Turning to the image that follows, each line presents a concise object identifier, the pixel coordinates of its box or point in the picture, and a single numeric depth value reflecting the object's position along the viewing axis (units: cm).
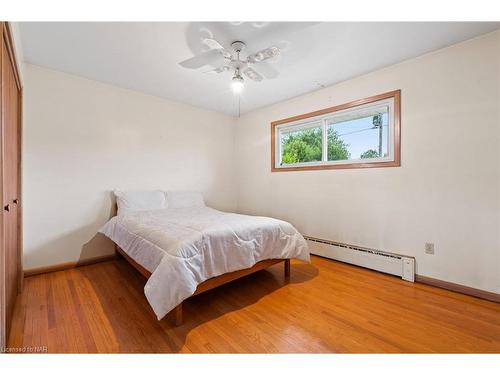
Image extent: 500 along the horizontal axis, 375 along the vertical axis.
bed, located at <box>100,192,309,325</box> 152
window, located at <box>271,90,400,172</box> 254
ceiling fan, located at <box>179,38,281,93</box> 179
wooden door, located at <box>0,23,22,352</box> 142
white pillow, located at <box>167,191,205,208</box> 335
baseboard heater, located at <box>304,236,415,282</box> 235
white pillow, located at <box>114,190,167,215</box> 288
